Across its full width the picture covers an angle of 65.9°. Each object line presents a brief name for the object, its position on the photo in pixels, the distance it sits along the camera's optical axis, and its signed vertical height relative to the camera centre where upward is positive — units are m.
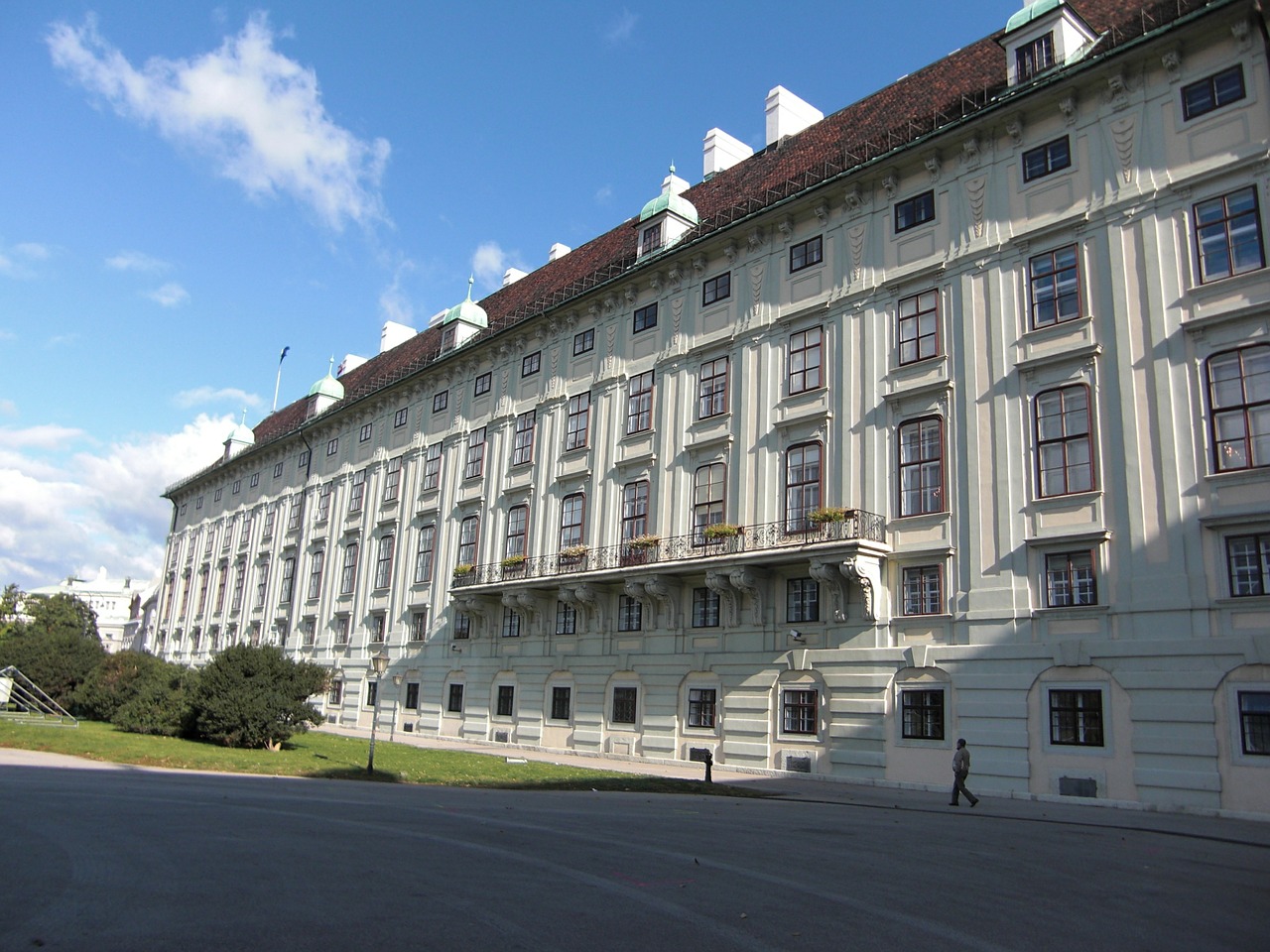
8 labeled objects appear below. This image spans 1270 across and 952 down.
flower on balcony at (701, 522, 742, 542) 28.84 +5.05
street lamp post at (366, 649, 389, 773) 26.22 +0.81
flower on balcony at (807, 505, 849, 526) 26.00 +5.07
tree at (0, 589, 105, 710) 42.44 +1.10
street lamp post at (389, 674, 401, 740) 42.75 -0.05
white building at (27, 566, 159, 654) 153.62 +14.19
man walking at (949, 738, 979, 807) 20.34 -1.10
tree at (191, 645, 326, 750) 28.19 -0.25
